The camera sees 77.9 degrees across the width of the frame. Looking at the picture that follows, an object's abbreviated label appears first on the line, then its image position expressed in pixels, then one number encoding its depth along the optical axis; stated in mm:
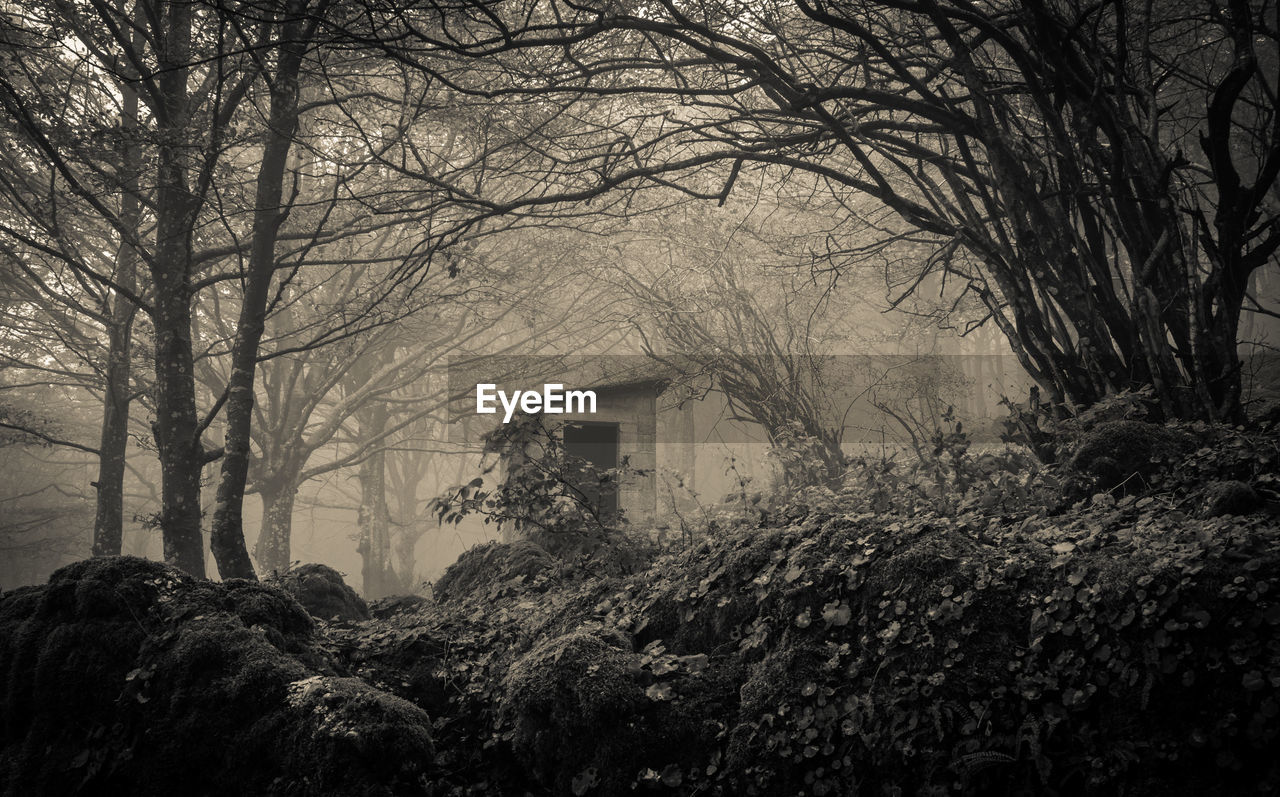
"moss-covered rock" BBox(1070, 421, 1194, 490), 4246
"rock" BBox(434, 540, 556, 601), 6074
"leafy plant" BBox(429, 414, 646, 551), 6281
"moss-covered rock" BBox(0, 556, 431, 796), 2955
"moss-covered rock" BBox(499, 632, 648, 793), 3082
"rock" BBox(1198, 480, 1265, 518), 3262
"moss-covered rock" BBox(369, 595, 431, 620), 6184
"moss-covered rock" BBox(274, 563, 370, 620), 5773
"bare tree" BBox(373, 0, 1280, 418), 4996
